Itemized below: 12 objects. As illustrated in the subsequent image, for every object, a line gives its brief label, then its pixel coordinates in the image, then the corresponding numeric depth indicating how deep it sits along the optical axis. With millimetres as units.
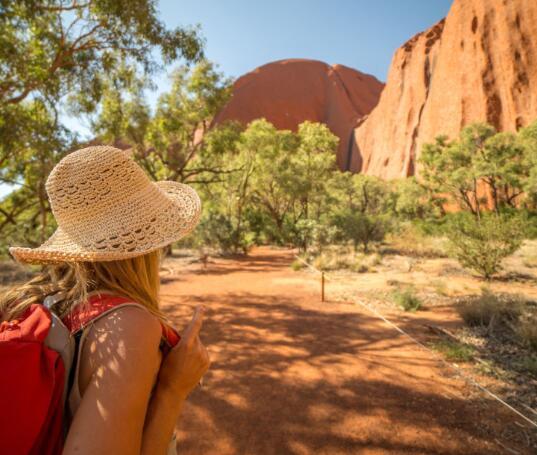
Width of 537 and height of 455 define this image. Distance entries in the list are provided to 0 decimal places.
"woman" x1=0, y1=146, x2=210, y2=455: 685
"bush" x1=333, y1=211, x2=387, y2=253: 15193
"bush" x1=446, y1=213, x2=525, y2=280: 8500
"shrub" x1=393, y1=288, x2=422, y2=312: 6273
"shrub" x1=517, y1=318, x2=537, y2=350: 4223
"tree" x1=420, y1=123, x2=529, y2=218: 18672
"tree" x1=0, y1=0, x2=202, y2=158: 6027
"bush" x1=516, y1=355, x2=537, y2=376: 3619
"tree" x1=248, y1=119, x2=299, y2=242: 18172
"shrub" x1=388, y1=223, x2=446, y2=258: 13812
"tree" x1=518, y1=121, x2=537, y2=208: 16484
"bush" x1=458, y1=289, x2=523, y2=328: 5238
